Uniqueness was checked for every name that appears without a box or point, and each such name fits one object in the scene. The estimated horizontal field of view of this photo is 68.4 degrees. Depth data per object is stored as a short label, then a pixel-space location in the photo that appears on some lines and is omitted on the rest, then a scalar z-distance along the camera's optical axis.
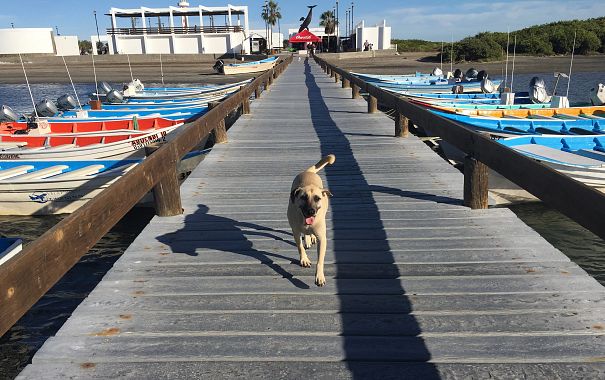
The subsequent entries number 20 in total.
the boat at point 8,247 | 5.64
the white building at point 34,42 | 82.06
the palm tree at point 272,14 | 120.31
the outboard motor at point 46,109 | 18.64
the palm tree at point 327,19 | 116.94
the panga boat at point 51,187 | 10.30
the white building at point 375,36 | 83.69
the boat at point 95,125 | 16.02
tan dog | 3.59
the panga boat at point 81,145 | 11.95
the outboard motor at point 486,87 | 23.19
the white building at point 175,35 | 73.25
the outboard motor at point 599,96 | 18.31
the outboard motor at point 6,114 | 17.61
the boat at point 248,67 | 53.12
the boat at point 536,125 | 13.51
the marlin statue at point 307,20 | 86.69
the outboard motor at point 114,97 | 22.33
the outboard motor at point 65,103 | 21.30
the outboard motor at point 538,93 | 19.08
